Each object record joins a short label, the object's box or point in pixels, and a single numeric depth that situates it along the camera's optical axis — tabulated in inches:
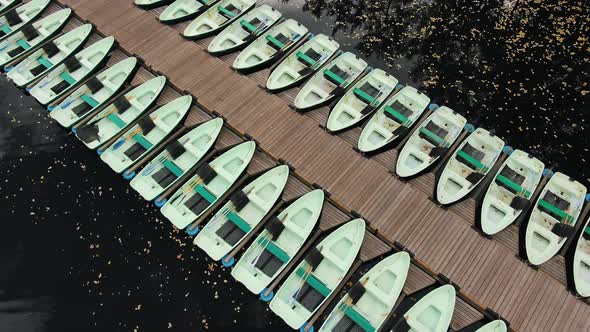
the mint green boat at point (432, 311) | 479.2
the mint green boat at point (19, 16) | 745.0
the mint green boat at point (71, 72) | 666.8
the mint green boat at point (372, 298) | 482.9
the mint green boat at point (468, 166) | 567.2
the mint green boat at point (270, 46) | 701.9
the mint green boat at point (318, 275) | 492.4
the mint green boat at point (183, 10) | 757.9
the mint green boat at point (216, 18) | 740.6
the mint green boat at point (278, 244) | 513.0
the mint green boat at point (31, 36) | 713.6
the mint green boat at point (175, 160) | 578.2
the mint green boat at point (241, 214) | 535.8
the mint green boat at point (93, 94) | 638.5
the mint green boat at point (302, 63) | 682.8
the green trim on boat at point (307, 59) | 706.8
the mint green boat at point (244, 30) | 721.0
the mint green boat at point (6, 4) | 773.0
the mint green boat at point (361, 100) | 637.9
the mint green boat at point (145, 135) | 602.9
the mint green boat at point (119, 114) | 611.8
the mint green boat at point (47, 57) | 683.4
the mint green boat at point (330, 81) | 660.7
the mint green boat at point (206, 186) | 558.6
